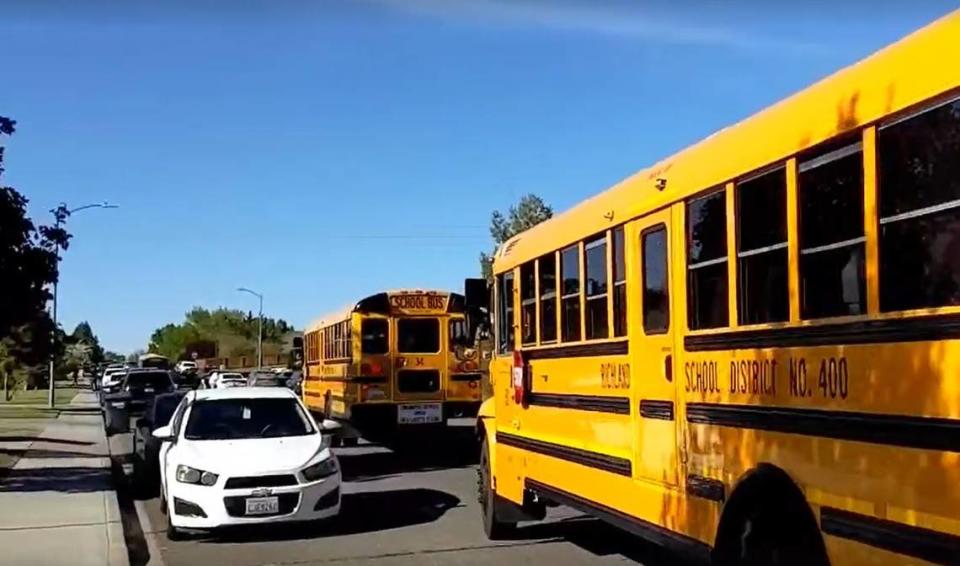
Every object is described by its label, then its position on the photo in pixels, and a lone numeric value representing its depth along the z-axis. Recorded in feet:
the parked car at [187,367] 243.23
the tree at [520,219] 164.45
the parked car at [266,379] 130.06
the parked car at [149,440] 55.06
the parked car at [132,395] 84.64
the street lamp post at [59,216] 59.25
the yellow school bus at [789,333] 14.94
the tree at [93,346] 498.69
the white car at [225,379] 126.54
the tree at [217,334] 383.04
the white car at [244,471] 37.14
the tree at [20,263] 53.98
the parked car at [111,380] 108.01
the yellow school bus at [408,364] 67.10
